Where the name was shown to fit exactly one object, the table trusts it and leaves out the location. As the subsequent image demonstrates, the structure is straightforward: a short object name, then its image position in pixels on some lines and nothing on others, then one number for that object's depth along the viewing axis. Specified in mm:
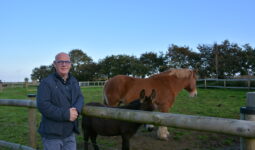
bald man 2816
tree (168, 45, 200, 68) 47625
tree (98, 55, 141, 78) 57656
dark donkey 4414
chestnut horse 7273
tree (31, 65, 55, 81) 79994
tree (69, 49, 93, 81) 67188
